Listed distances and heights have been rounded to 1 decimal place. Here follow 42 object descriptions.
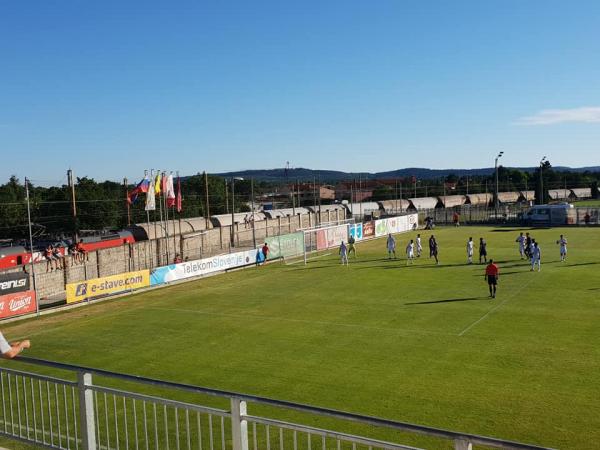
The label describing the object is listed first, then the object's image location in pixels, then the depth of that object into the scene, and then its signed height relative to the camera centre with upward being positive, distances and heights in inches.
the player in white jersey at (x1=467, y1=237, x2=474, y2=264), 1403.8 -159.0
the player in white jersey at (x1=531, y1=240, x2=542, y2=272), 1259.1 -161.4
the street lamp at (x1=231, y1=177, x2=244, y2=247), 1970.0 -134.2
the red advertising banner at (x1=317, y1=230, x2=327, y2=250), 1829.5 -143.5
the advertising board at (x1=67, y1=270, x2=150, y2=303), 1085.5 -161.2
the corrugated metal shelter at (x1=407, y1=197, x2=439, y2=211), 3641.7 -81.8
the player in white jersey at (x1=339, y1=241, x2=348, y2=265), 1481.3 -154.0
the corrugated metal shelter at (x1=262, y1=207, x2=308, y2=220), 2649.1 -72.1
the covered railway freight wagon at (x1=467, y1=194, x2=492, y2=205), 4232.5 -84.8
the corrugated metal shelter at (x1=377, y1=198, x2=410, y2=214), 3454.5 -82.1
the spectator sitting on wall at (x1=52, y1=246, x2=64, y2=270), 1276.8 -114.9
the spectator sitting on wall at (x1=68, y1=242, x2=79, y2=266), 1328.4 -108.4
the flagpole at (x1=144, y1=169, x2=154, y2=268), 1487.5 +53.6
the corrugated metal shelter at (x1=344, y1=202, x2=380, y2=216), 3132.4 -84.6
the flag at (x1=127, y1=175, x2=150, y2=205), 1459.2 +43.6
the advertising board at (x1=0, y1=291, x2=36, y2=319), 982.4 -165.7
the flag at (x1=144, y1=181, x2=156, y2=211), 1478.7 +15.2
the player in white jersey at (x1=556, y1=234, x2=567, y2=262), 1371.8 -159.1
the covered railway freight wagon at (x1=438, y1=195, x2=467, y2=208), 3857.0 -80.5
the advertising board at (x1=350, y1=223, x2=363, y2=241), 2042.0 -135.5
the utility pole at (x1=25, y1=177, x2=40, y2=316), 1011.3 -169.7
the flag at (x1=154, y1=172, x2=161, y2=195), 1544.2 +51.8
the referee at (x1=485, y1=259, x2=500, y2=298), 981.2 -157.4
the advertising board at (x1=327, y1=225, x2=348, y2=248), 1888.5 -137.9
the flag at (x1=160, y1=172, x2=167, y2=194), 1576.8 +60.6
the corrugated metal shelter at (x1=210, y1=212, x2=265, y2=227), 2276.3 -77.0
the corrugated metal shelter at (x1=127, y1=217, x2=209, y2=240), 1839.3 -86.6
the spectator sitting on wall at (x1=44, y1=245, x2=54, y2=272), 1235.6 -112.1
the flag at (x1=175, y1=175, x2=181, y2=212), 1674.5 +5.6
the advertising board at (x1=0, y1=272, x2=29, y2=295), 1019.2 -131.9
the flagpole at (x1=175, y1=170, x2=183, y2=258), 1674.5 +1.1
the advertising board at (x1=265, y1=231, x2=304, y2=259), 1629.6 -141.4
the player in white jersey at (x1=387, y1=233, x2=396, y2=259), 1574.8 -147.3
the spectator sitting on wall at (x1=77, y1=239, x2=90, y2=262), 1317.3 -111.0
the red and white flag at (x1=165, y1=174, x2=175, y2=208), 1590.3 +43.0
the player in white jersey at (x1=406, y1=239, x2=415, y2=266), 1459.0 -159.7
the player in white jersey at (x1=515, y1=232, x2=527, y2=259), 1456.1 -152.8
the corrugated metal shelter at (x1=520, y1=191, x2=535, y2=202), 4588.8 -81.4
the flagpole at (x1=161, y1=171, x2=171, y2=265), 1574.8 -98.3
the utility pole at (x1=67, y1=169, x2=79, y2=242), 1369.3 +71.6
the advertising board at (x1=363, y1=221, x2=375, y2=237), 2140.7 -135.8
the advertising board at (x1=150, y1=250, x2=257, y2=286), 1277.1 -160.3
